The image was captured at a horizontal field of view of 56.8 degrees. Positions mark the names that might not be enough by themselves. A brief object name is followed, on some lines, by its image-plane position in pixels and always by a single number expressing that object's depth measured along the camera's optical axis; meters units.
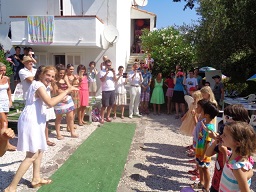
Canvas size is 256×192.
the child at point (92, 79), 8.83
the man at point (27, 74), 4.66
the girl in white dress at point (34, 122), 3.23
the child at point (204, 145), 3.31
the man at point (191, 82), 8.72
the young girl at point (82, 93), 7.20
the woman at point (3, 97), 4.78
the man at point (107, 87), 7.75
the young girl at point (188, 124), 5.11
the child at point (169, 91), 9.52
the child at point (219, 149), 2.68
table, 6.99
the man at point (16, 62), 9.43
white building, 10.30
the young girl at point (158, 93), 9.43
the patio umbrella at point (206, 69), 12.26
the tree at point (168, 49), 12.02
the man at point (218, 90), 8.65
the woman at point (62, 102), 5.71
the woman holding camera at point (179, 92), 8.93
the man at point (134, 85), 8.59
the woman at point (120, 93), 8.66
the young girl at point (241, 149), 1.97
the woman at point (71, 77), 6.38
